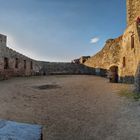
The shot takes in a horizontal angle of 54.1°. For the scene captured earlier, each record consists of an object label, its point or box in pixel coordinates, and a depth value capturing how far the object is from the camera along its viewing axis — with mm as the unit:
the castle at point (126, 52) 9314
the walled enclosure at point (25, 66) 11799
